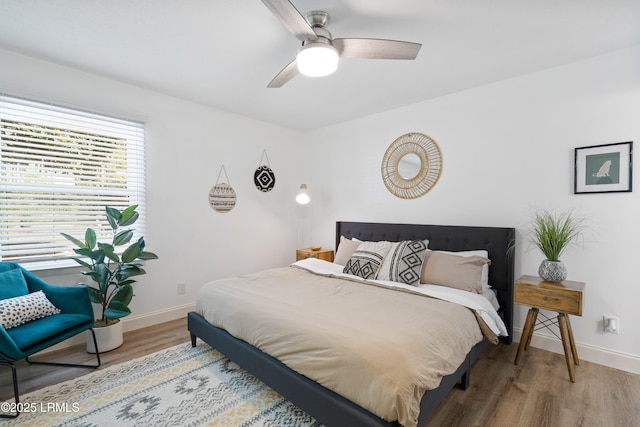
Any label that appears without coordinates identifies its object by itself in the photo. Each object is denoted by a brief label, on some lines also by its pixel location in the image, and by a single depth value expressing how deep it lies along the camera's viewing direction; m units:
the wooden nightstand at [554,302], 2.14
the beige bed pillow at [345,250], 3.43
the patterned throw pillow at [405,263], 2.63
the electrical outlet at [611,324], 2.34
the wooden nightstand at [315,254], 4.09
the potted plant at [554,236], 2.32
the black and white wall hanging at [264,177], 4.19
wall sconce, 4.16
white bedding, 2.16
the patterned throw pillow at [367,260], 2.86
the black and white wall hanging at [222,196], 3.73
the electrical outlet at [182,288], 3.44
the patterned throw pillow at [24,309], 2.01
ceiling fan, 1.68
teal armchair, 1.79
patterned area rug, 1.74
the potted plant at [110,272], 2.53
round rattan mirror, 3.36
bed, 1.47
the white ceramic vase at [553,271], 2.30
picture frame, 2.30
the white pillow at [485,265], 2.68
